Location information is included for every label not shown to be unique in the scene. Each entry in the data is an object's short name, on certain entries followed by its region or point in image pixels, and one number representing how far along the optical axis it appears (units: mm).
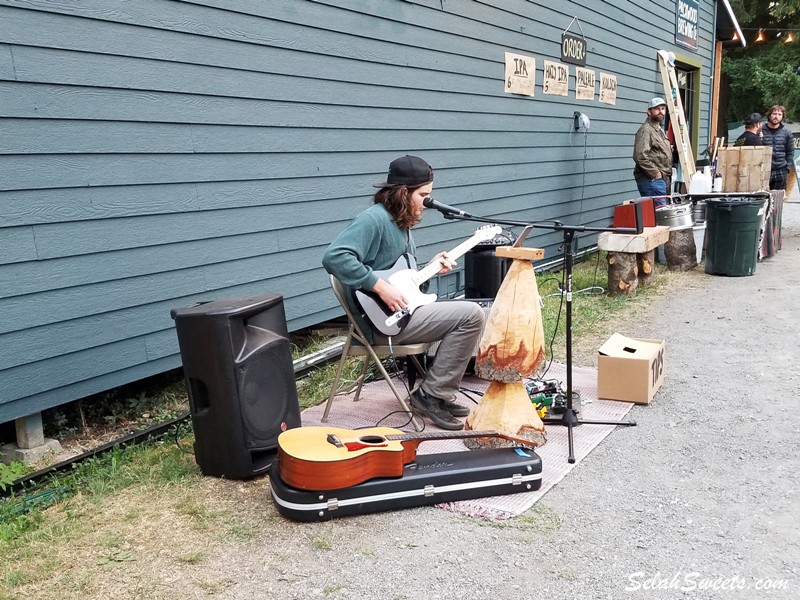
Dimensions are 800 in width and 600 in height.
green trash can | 7895
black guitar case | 2857
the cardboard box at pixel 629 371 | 4199
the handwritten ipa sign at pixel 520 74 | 7543
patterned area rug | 3010
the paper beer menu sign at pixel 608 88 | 9836
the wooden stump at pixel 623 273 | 7250
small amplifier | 6910
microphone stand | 3359
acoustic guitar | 2789
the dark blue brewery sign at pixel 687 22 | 12305
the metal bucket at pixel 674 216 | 8414
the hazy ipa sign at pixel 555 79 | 8320
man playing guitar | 3657
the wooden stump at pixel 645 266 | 7629
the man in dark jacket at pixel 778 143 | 11195
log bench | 7113
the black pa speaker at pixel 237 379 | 3092
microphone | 3352
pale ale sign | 9070
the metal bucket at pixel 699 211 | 8867
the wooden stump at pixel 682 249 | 8609
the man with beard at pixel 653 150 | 9039
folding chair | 3789
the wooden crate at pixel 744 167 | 9789
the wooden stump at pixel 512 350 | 3424
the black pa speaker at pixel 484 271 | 4938
